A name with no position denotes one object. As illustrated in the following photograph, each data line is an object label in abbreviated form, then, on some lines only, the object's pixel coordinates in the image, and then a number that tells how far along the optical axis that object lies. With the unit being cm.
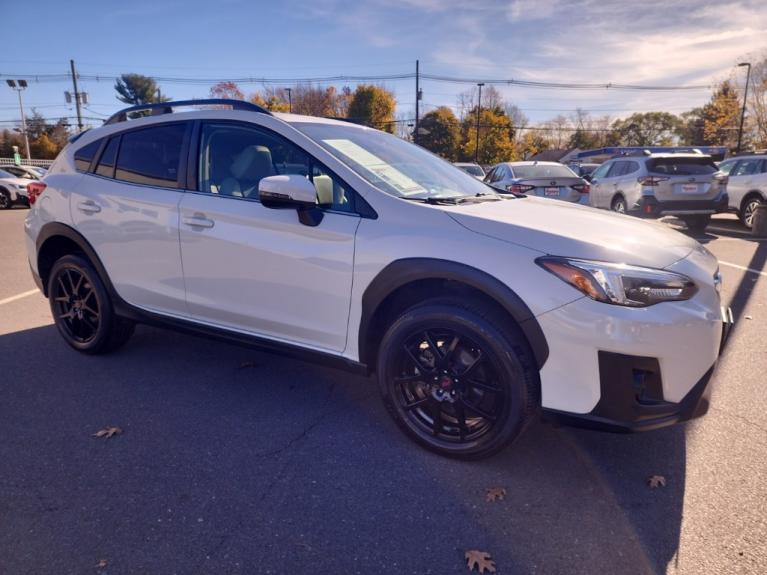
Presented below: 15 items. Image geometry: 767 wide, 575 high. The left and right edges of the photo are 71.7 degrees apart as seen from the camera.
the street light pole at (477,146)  5266
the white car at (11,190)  1816
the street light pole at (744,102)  3847
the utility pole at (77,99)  4188
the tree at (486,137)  5653
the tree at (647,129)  8488
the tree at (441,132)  5372
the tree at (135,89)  7444
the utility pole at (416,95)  4049
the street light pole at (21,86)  4791
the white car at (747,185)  1178
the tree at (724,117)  4619
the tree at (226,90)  6475
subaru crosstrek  232
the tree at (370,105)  5900
